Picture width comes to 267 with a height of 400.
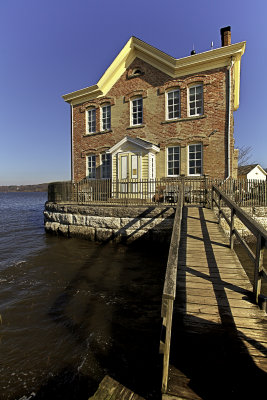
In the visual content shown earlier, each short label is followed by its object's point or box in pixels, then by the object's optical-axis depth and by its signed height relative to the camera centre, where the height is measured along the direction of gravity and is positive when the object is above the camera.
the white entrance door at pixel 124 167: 13.85 +1.84
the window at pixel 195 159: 12.91 +2.20
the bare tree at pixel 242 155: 36.34 +6.82
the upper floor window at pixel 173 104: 13.48 +5.82
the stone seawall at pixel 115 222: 9.05 -1.27
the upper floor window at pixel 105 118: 15.79 +5.82
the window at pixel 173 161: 13.44 +2.16
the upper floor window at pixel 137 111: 14.61 +5.80
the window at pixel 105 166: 15.64 +2.17
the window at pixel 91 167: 16.31 +2.13
